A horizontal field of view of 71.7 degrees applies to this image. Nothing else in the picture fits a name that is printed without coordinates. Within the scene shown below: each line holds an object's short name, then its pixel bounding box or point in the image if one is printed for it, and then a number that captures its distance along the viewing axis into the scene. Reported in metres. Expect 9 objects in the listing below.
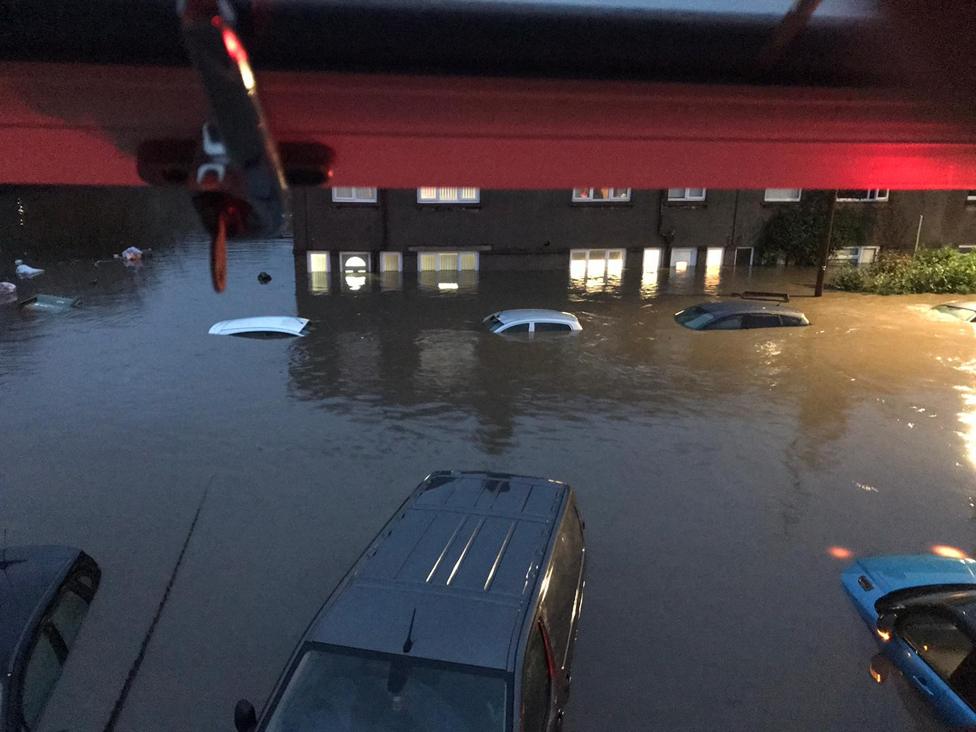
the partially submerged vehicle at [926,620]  5.10
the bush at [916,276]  20.62
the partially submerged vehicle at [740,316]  16.19
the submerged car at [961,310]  17.50
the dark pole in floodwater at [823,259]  17.97
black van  4.09
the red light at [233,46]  1.25
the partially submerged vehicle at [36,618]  4.77
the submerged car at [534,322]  15.61
